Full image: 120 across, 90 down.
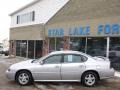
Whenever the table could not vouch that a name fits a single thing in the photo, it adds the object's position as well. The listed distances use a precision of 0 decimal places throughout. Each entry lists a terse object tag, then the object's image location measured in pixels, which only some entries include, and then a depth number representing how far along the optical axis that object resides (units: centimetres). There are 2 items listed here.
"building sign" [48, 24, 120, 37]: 664
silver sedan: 455
